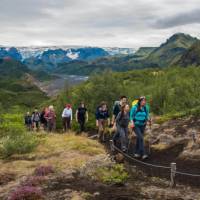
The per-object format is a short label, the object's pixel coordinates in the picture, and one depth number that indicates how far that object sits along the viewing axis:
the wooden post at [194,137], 12.03
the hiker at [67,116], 18.17
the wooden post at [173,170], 8.13
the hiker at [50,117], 19.20
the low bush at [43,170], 9.43
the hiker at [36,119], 21.73
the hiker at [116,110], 12.60
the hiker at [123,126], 11.83
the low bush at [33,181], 8.54
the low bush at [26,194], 7.43
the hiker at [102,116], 15.21
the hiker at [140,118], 10.69
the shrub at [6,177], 9.37
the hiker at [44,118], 19.63
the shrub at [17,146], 12.08
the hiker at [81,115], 17.27
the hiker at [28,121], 23.06
